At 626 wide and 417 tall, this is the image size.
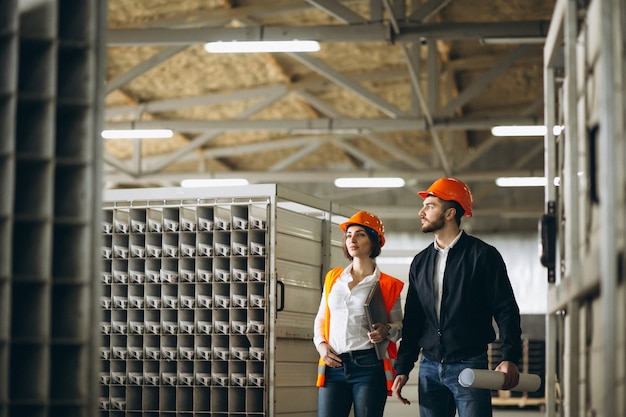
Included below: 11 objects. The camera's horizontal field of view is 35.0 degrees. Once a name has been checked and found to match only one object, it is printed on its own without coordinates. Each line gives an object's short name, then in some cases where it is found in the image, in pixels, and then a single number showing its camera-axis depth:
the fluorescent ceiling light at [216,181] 23.17
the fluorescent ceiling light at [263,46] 13.34
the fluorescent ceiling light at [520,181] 22.06
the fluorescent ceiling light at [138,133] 18.30
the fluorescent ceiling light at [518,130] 17.34
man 6.44
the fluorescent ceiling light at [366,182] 22.36
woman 7.44
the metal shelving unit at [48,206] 5.09
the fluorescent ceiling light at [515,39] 13.23
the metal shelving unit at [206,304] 9.05
